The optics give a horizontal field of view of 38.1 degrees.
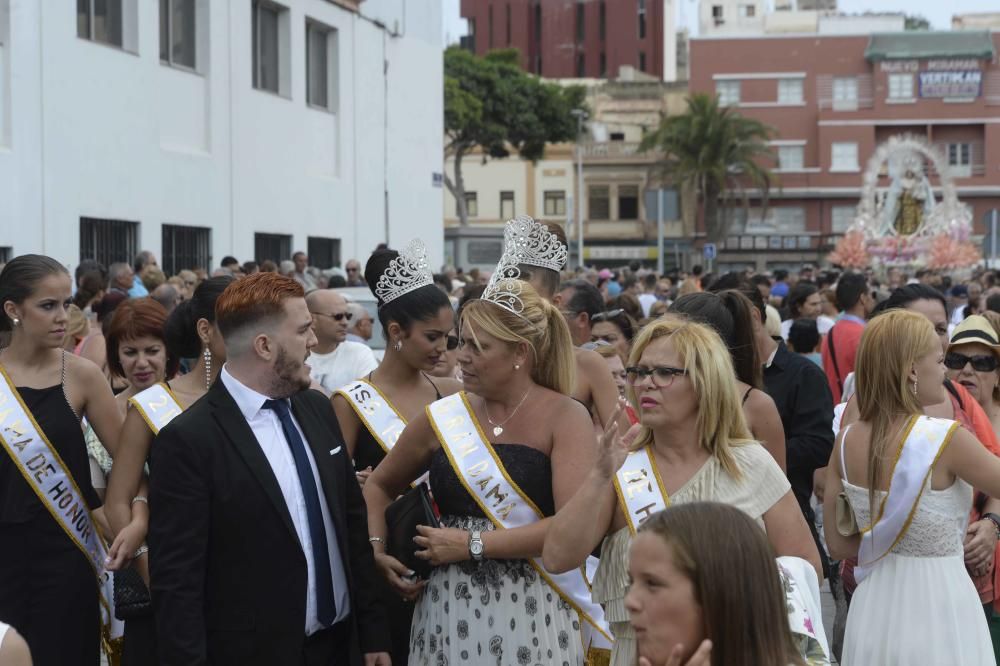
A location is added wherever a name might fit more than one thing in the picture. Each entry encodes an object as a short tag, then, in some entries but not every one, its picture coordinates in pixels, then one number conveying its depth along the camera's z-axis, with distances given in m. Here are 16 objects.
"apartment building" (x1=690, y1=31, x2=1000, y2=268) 65.56
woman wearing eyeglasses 3.90
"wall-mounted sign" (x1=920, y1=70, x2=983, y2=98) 65.94
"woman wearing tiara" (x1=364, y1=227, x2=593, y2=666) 4.36
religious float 43.56
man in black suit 3.96
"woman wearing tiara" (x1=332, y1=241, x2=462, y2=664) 5.21
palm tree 60.03
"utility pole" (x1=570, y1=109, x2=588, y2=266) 56.38
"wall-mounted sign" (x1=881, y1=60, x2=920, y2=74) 65.69
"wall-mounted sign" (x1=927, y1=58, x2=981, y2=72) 65.94
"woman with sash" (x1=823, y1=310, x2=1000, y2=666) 4.64
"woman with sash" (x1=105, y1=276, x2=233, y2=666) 4.58
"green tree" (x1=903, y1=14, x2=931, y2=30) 88.55
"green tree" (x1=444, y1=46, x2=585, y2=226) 55.34
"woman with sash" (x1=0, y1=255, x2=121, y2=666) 4.89
